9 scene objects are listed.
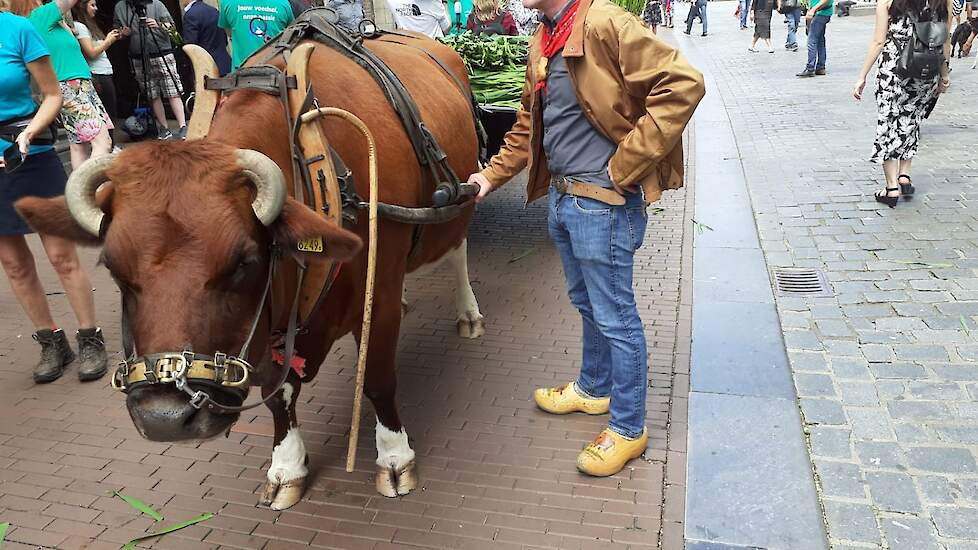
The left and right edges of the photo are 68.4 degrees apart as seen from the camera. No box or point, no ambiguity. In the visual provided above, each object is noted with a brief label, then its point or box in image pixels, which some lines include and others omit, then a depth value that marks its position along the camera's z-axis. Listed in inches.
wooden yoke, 97.0
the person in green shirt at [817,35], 551.8
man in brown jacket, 106.7
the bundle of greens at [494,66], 218.2
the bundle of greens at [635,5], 429.7
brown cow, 76.1
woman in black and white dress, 245.3
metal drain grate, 198.7
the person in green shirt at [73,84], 213.8
